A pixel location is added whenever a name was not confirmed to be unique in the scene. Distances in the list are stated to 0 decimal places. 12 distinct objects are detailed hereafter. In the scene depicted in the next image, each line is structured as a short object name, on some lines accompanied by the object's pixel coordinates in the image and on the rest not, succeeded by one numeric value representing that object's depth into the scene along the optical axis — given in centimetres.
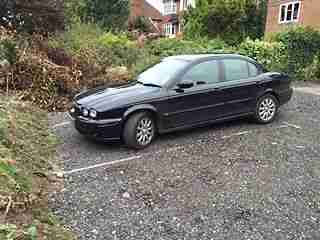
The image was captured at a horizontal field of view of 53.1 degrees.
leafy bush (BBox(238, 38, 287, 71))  1377
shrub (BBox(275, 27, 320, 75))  1388
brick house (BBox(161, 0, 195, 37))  4409
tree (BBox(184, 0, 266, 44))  2305
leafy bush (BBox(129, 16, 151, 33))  2866
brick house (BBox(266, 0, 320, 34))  2300
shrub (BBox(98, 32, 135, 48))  1245
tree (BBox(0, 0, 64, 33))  1069
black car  556
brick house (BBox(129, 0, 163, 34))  4512
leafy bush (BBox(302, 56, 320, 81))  1409
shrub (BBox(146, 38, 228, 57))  1362
